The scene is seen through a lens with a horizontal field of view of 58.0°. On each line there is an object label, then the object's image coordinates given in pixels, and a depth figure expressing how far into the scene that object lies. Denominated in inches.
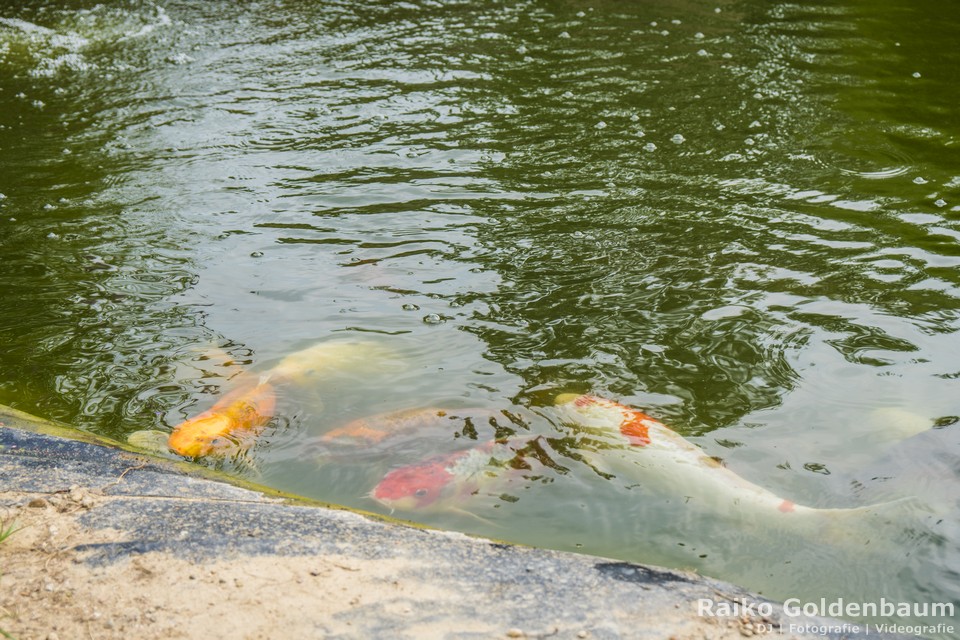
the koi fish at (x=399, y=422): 190.9
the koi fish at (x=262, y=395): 187.3
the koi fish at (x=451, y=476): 168.9
